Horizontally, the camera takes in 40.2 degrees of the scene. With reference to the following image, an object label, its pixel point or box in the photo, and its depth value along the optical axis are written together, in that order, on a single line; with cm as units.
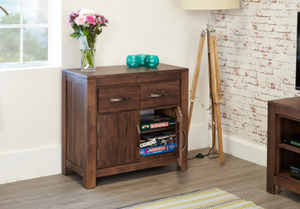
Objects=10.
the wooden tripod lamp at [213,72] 357
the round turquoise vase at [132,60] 334
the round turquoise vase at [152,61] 333
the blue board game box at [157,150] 328
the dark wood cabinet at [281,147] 282
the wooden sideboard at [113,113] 299
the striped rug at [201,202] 277
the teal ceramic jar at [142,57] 339
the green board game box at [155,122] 326
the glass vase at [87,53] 311
